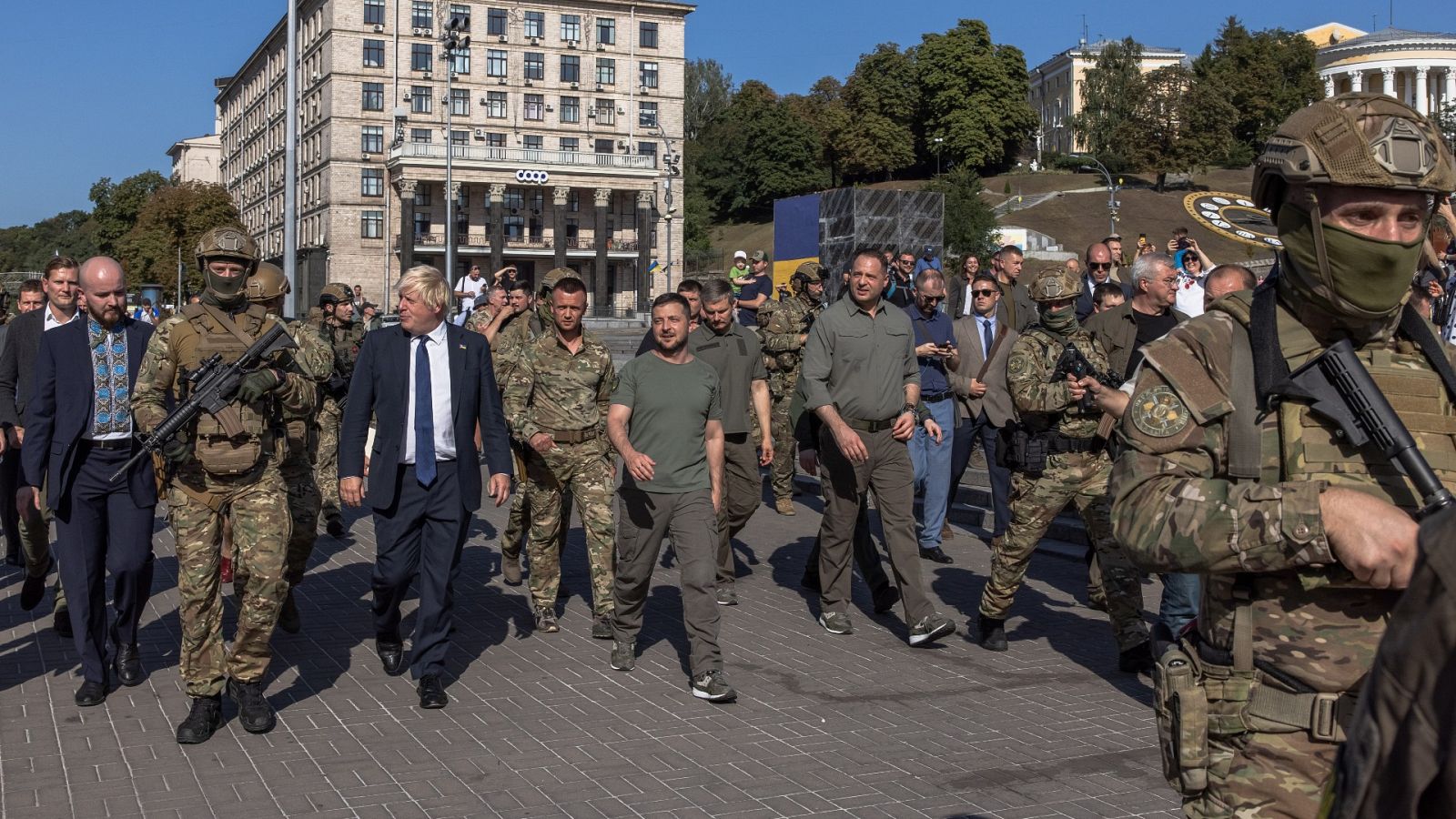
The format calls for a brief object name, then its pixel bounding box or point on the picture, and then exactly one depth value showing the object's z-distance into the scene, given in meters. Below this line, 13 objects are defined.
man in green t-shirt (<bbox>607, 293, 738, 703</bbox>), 7.62
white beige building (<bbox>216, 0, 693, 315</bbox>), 91.31
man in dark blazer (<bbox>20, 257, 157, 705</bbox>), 7.19
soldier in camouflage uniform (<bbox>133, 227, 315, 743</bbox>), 6.55
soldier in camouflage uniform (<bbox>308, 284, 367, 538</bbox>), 12.67
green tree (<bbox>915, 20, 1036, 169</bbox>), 109.50
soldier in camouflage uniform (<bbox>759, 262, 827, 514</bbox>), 14.10
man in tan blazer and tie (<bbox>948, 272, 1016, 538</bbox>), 10.19
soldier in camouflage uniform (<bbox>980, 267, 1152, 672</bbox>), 7.86
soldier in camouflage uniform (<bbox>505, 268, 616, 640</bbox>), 8.81
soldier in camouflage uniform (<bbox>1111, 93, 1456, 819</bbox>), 2.66
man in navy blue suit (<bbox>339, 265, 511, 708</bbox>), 7.25
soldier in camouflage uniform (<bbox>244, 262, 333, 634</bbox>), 8.25
